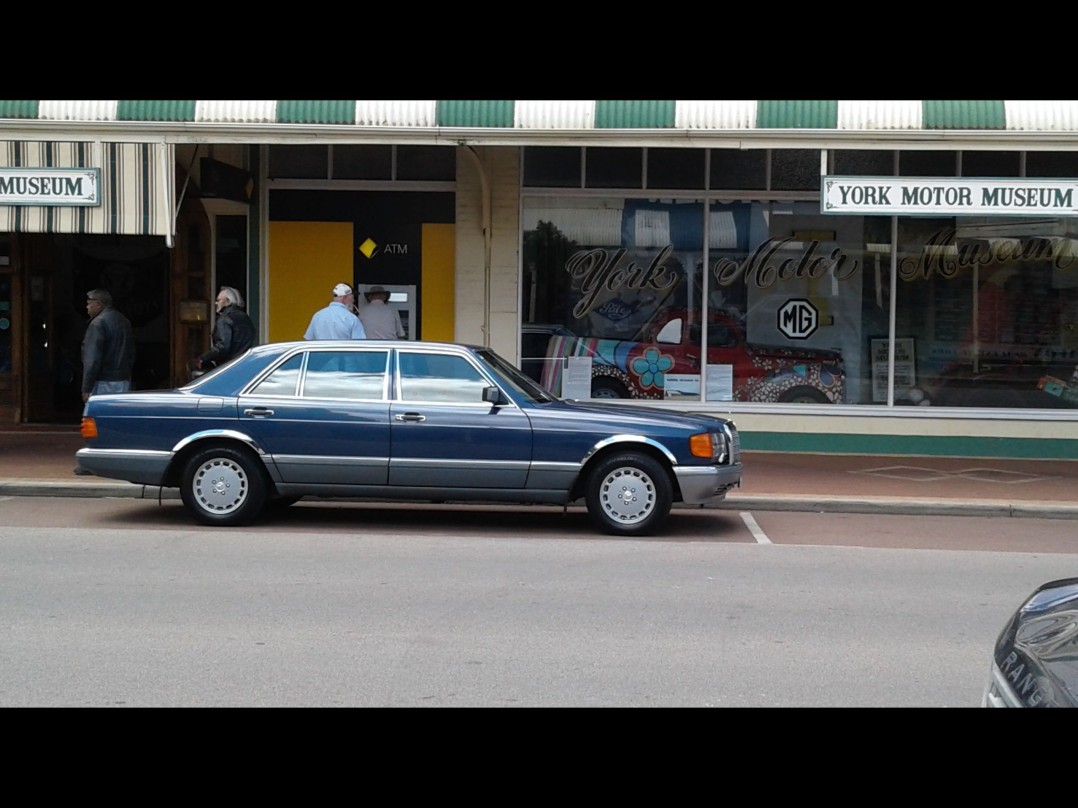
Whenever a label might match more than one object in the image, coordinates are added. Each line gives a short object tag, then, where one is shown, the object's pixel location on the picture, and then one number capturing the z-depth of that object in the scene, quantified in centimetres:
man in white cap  1318
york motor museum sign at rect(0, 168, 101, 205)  1327
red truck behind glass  1592
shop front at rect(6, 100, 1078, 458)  1559
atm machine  1630
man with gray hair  1338
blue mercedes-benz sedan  1022
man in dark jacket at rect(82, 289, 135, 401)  1270
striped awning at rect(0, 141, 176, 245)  1337
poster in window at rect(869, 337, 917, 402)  1582
